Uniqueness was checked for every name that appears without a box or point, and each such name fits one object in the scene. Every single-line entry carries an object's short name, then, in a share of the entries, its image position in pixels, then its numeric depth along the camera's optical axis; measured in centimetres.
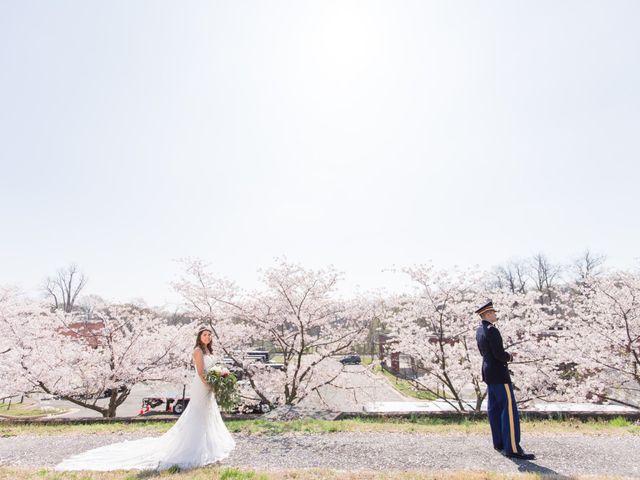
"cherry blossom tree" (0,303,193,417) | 1328
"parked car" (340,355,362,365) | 1184
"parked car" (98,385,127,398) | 1447
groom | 480
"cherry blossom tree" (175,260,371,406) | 1119
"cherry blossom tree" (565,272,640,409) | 1238
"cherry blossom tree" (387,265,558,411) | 1141
